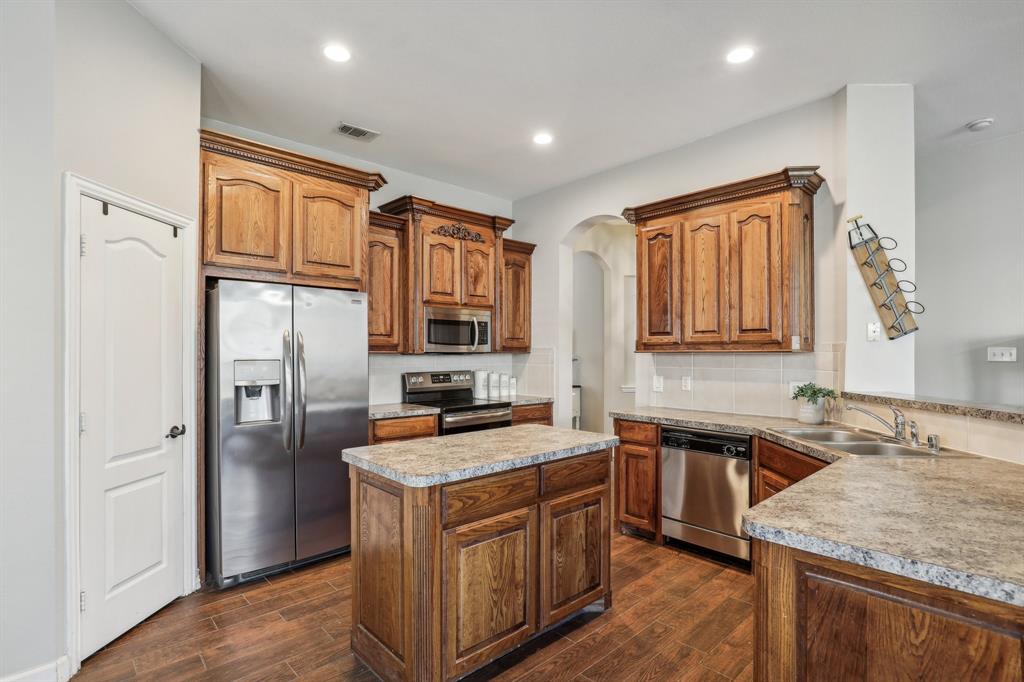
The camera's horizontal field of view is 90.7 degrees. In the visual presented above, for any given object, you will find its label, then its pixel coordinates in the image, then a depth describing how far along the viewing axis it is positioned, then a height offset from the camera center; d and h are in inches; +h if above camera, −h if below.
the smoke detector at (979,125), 140.9 +60.8
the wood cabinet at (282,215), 119.7 +32.7
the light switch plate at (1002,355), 148.1 -4.4
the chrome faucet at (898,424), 101.6 -16.9
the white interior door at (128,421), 90.9 -15.4
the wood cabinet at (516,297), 204.1 +18.6
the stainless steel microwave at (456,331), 176.9 +3.8
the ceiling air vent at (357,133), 148.8 +63.3
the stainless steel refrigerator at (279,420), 116.7 -19.3
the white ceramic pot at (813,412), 125.2 -17.7
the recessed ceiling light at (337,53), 109.2 +63.4
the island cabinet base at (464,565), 74.3 -36.5
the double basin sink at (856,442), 99.0 -21.5
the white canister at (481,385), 200.8 -17.2
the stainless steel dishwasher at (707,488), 124.8 -37.9
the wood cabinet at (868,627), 40.0 -24.9
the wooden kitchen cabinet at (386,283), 165.0 +19.5
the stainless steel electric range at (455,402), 167.8 -22.0
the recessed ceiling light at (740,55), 109.4 +62.9
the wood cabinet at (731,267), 126.9 +20.1
